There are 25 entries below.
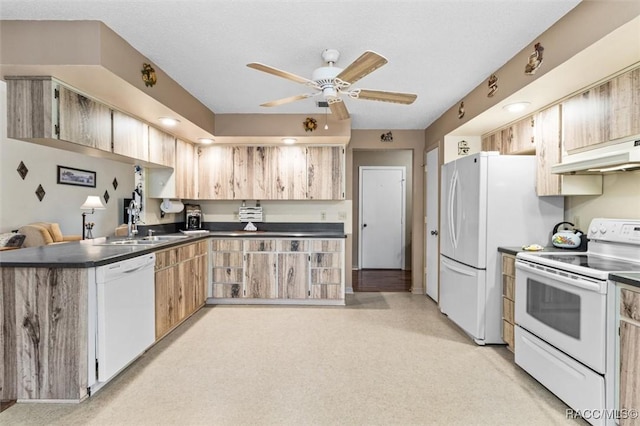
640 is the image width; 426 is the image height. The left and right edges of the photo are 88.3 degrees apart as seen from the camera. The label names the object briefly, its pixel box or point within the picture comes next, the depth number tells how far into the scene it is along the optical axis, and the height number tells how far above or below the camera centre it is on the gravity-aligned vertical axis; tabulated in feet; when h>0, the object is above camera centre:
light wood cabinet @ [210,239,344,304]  13.48 -2.58
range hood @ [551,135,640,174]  6.13 +0.97
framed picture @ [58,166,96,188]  14.73 +1.38
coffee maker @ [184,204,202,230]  14.74 -0.46
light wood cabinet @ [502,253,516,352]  8.85 -2.49
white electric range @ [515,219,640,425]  5.63 -2.13
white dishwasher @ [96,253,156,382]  6.91 -2.46
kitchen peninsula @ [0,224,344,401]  6.65 -2.29
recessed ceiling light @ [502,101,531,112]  8.86 +2.79
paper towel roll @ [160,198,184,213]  13.23 +0.03
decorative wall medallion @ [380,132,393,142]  15.56 +3.30
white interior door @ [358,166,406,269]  21.20 -0.70
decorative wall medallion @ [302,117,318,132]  13.08 +3.29
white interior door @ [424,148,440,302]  14.25 -0.74
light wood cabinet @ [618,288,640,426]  5.16 -2.31
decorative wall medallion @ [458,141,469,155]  12.98 +2.34
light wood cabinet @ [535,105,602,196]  8.51 +1.17
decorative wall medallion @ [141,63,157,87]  8.07 +3.29
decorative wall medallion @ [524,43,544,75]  7.02 +3.22
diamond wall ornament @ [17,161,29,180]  13.21 +1.48
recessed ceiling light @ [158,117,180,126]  10.50 +2.81
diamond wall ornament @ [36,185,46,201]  13.94 +0.58
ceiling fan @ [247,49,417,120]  6.29 +2.73
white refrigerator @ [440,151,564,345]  9.52 -0.37
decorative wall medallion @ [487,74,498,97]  8.87 +3.35
